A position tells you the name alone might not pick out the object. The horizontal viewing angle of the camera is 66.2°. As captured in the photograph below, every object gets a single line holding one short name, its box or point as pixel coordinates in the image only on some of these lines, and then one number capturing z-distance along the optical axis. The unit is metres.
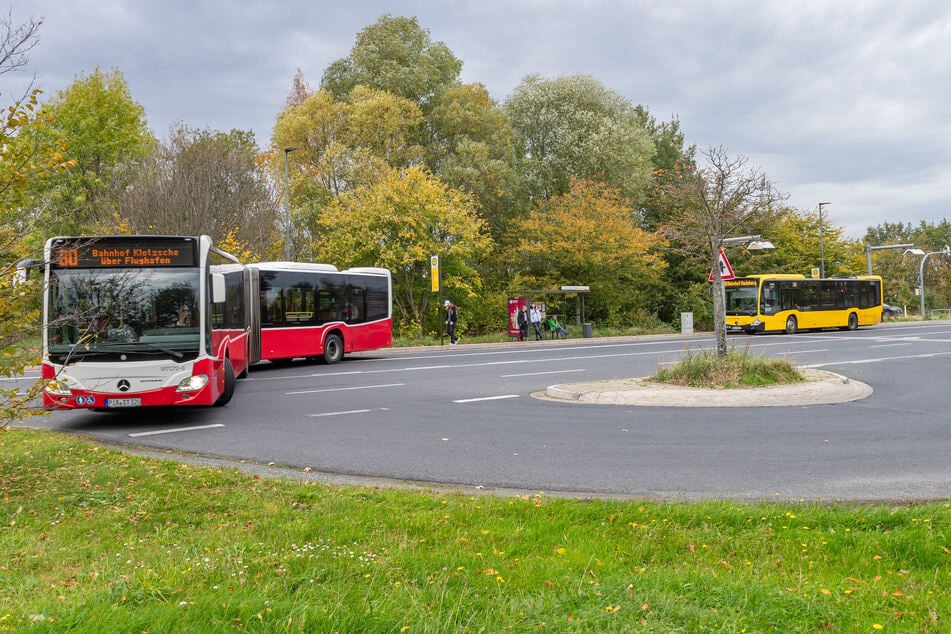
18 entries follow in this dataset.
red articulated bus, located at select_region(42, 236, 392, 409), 9.89
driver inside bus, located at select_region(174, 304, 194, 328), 10.38
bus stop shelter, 34.12
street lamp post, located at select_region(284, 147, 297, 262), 29.89
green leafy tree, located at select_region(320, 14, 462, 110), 43.38
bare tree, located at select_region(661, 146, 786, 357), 15.49
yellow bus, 36.91
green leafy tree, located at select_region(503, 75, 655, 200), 45.00
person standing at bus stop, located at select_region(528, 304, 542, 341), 34.66
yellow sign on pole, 30.28
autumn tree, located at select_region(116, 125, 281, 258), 33.19
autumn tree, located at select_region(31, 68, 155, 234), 41.47
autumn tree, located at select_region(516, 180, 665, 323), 38.69
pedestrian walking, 31.38
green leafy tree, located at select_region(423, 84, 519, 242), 42.28
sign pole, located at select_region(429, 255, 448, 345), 30.30
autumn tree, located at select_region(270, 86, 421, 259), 39.09
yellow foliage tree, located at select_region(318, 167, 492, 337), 32.50
